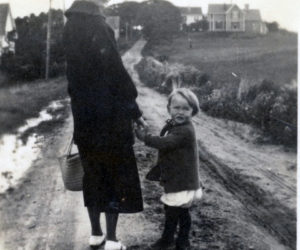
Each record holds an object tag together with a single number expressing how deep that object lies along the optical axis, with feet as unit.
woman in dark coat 9.23
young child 9.64
